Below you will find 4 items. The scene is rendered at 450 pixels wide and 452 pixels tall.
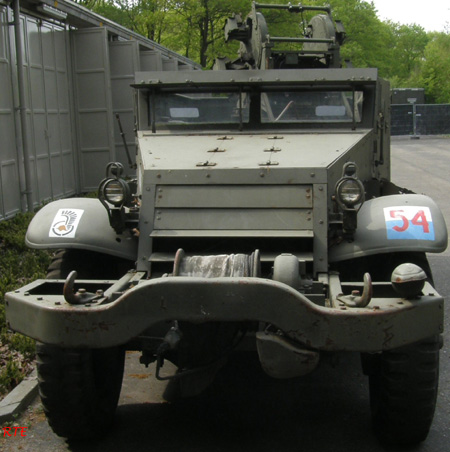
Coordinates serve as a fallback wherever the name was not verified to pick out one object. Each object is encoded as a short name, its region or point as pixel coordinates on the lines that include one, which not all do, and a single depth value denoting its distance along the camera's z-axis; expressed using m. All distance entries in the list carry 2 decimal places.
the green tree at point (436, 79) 50.84
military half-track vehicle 3.51
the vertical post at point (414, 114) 36.96
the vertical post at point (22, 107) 10.21
